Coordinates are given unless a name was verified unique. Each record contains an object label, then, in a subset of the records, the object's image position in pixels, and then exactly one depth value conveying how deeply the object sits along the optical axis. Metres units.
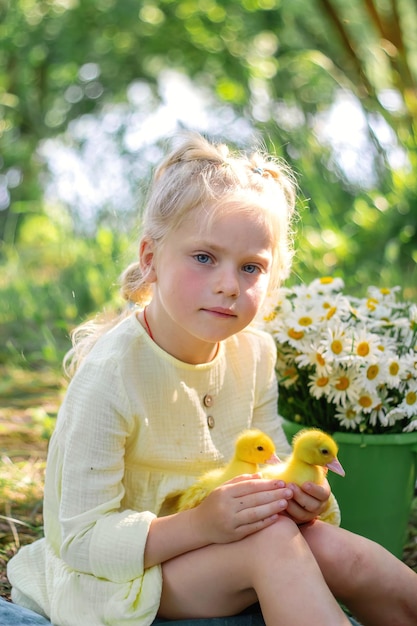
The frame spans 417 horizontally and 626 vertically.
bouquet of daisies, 2.07
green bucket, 2.06
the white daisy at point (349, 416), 2.09
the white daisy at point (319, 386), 2.09
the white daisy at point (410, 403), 2.06
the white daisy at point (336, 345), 2.07
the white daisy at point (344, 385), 2.07
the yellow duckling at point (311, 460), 1.62
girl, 1.57
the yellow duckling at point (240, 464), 1.64
